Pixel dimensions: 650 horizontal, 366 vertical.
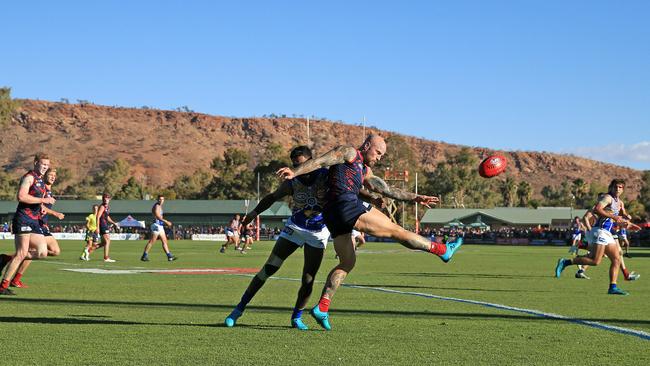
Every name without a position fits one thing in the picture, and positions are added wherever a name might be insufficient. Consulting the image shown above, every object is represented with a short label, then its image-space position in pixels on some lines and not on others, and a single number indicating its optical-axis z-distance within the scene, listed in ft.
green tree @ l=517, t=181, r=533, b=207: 598.75
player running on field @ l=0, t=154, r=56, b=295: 49.26
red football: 63.10
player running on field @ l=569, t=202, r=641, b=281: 60.18
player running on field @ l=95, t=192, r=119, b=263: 98.73
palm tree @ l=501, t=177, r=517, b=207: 585.63
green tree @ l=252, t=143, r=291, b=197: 440.45
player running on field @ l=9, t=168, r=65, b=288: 52.26
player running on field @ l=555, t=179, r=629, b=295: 56.54
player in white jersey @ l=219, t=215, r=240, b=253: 142.81
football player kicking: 33.94
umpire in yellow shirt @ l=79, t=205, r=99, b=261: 108.28
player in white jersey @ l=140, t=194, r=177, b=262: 100.22
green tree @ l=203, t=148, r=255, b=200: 461.78
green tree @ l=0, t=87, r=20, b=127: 392.27
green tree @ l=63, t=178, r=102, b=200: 512.10
